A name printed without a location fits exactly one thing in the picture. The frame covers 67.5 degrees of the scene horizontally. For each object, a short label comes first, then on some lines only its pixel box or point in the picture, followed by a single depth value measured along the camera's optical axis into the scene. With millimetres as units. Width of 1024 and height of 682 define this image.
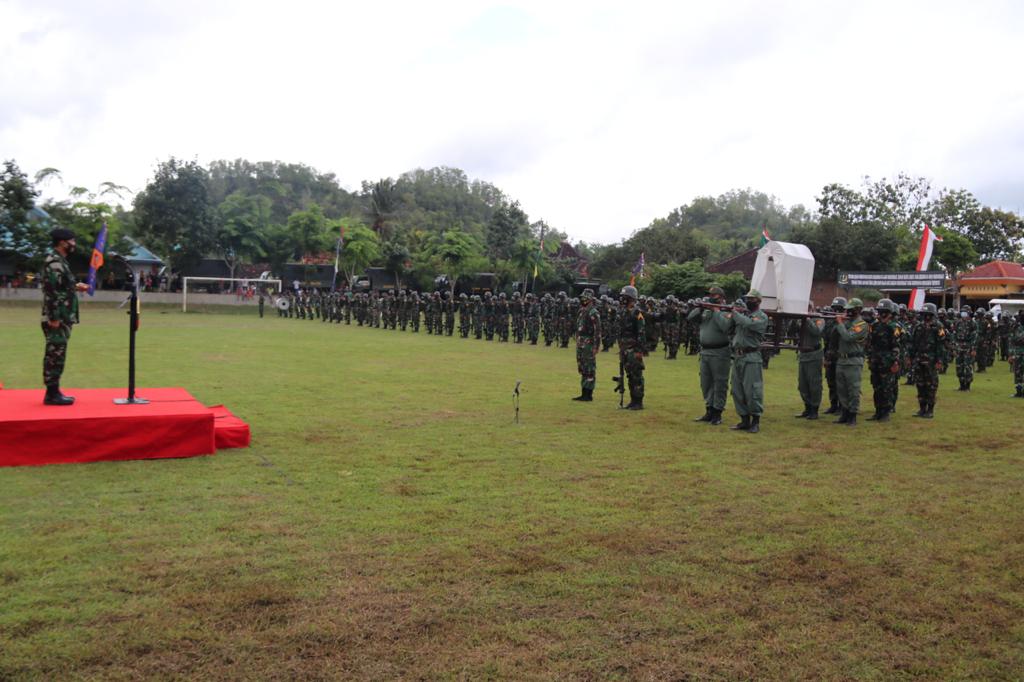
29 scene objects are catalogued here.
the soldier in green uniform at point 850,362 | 10727
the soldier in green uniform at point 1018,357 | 14746
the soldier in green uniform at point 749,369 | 9828
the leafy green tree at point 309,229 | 55875
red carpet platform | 6672
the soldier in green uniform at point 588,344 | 12078
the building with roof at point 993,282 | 41625
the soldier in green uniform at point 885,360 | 11195
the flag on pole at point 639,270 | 39250
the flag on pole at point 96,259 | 15321
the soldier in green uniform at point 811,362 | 11328
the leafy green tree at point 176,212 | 49406
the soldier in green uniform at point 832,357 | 11203
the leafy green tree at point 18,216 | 42562
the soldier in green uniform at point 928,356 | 11883
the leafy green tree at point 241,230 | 52531
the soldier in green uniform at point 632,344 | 11289
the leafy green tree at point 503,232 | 59531
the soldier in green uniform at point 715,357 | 10398
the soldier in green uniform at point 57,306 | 7395
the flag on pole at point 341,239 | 48900
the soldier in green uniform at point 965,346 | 16156
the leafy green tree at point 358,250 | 54188
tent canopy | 16422
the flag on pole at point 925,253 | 26406
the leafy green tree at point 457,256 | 52812
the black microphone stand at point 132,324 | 7582
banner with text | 28745
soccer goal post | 43947
